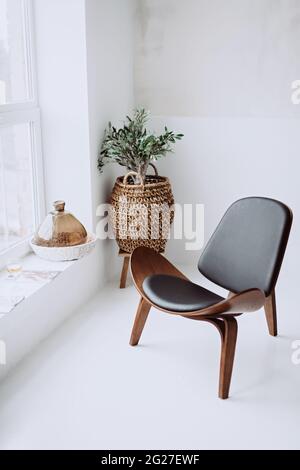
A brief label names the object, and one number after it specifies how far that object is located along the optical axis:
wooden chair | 2.48
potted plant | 3.43
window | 3.04
